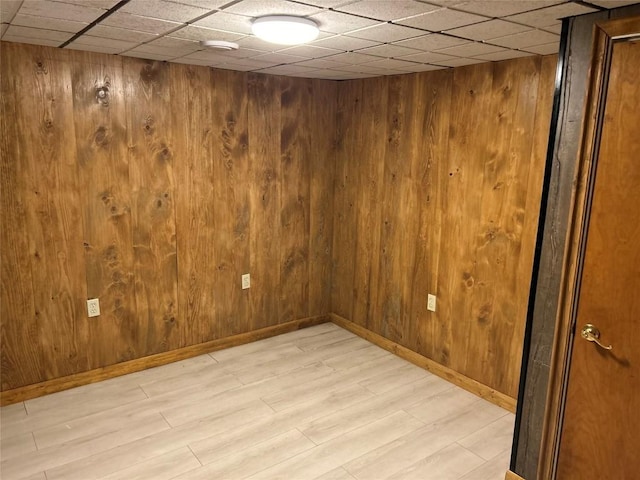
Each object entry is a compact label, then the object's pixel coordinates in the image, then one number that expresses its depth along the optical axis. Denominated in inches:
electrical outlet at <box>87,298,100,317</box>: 124.6
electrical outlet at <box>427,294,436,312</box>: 137.0
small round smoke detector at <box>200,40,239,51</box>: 98.4
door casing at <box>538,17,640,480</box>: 71.3
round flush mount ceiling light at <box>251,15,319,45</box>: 77.1
